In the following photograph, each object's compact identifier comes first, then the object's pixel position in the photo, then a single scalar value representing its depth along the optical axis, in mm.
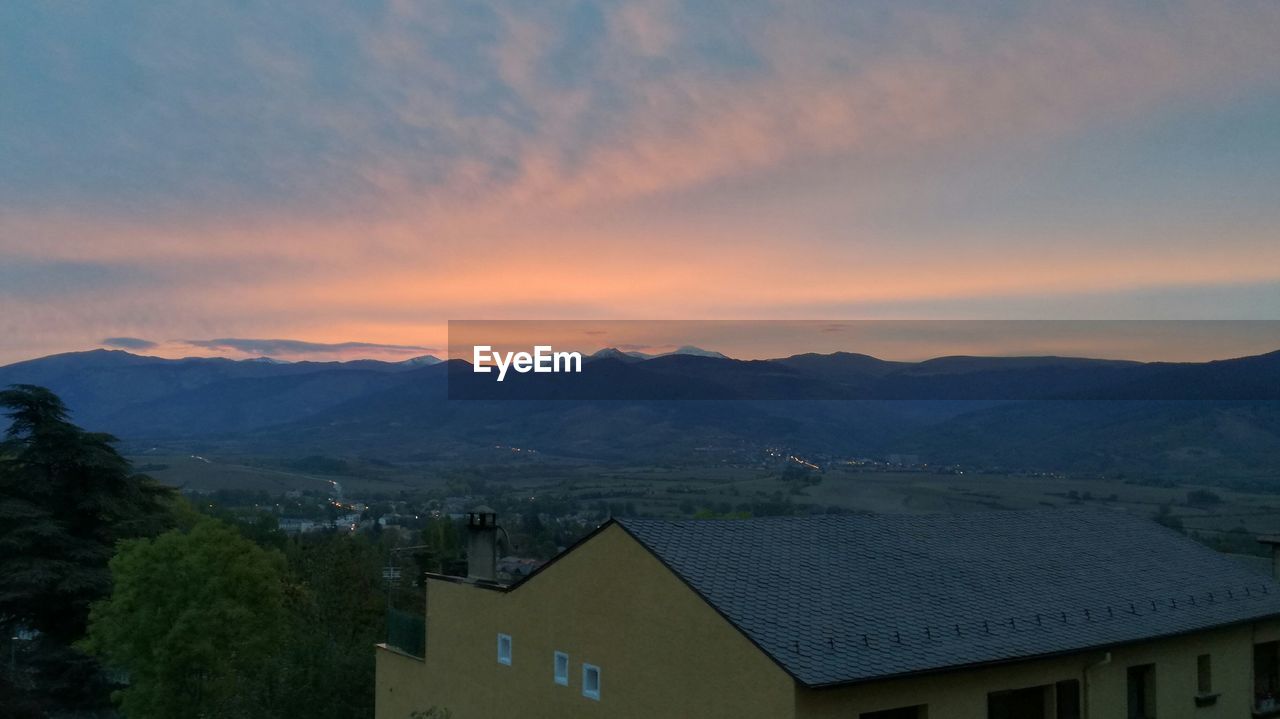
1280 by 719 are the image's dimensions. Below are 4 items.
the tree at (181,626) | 36625
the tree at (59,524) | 42250
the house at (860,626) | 14766
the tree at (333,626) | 28078
